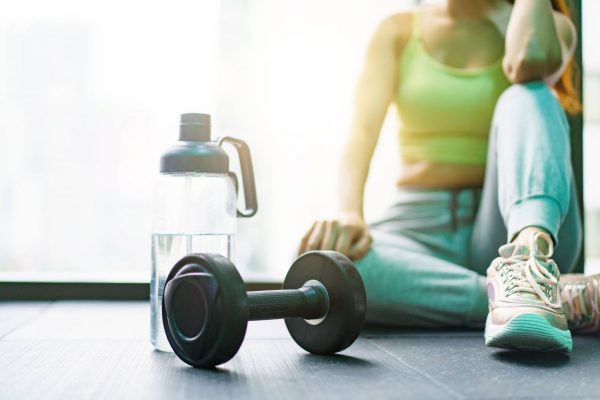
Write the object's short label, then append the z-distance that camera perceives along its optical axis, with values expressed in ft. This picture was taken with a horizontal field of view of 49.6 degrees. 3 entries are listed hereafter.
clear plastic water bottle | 3.43
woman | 3.67
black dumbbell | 2.87
